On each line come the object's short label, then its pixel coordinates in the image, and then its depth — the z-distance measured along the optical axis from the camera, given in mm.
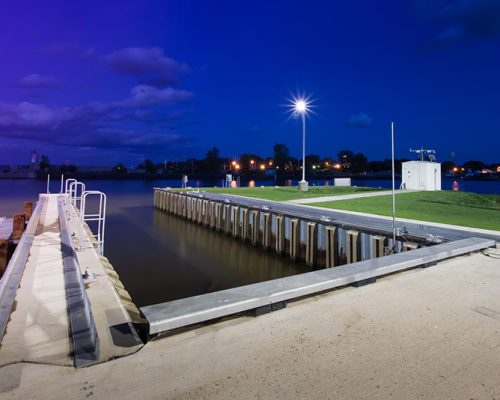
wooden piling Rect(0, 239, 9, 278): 9405
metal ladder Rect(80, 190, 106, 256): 8805
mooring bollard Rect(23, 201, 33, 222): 17711
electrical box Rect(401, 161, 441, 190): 30641
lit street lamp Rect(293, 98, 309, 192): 26639
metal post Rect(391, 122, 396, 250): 8471
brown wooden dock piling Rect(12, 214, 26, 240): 12992
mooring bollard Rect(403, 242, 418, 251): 8352
